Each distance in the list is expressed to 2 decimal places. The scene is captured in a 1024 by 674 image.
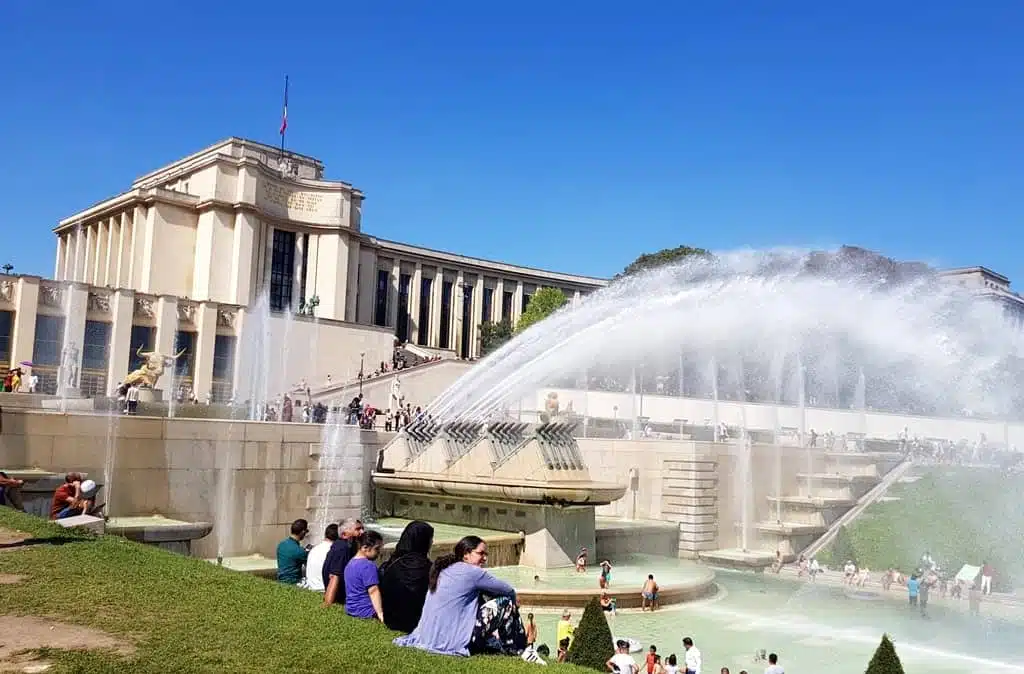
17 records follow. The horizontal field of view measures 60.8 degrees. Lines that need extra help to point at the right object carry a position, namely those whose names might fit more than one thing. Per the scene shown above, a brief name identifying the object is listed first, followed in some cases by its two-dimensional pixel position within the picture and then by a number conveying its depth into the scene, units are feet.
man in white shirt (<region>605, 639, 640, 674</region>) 40.70
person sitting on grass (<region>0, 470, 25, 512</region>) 41.60
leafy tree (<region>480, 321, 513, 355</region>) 271.28
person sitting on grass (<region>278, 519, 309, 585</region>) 33.37
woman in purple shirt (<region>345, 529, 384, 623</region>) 26.20
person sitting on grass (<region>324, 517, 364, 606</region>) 27.53
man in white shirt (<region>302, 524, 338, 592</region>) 31.68
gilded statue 86.89
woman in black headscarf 25.20
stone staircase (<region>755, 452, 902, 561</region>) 104.58
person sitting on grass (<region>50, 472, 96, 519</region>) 41.27
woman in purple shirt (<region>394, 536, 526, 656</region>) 23.29
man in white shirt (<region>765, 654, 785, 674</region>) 42.83
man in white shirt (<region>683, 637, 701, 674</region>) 45.42
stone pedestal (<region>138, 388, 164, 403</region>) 84.69
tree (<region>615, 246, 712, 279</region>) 228.63
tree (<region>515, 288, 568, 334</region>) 247.50
